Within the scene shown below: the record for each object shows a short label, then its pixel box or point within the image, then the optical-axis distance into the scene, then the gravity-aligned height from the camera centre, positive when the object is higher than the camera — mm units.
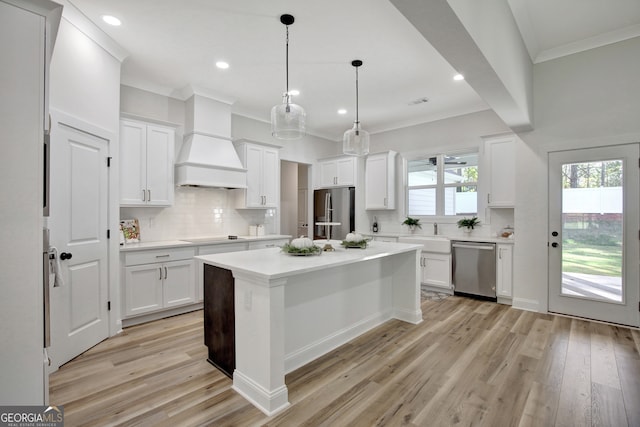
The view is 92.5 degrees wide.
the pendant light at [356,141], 3340 +771
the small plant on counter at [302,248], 2628 -316
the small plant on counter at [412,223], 5637 -209
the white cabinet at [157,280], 3439 -826
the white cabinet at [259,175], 4867 +612
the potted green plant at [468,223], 4957 -183
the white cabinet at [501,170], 4410 +612
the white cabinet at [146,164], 3630 +588
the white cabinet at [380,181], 5766 +596
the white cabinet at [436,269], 4817 -926
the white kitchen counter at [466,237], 4346 -410
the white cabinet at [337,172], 6027 +809
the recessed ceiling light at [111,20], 2703 +1710
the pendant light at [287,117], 2727 +851
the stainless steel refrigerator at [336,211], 6059 +9
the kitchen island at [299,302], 2035 -814
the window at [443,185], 5180 +481
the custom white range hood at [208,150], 4094 +861
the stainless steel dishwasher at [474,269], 4438 -853
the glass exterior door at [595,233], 3381 -247
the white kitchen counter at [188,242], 3512 -407
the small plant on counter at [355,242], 3160 -315
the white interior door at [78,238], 2561 -248
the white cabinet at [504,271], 4262 -838
